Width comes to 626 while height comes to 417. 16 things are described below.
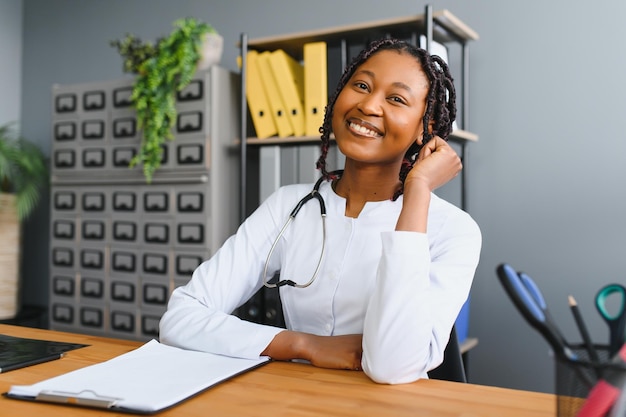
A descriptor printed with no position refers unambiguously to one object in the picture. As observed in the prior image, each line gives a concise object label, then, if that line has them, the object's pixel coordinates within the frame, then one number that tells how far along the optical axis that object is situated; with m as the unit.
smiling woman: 1.03
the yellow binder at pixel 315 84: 2.51
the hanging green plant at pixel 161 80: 2.76
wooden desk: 0.77
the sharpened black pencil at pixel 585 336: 0.58
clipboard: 0.78
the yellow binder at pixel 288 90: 2.59
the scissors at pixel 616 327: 0.58
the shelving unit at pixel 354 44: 2.39
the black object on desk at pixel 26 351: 0.99
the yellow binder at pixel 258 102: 2.66
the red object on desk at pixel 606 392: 0.53
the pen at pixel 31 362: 0.96
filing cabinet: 2.76
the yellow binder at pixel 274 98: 2.62
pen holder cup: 0.53
